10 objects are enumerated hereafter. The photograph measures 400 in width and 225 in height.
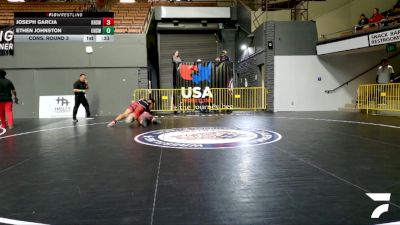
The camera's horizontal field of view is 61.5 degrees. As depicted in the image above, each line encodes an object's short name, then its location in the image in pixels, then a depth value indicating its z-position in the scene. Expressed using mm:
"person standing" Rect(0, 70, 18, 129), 10219
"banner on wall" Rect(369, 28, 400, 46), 12625
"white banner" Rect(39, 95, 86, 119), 16156
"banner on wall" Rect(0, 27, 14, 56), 15938
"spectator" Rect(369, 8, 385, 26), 15219
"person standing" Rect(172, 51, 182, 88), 16812
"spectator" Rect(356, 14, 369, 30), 15820
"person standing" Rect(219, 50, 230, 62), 16931
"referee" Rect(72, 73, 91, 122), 13422
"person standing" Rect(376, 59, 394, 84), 14742
